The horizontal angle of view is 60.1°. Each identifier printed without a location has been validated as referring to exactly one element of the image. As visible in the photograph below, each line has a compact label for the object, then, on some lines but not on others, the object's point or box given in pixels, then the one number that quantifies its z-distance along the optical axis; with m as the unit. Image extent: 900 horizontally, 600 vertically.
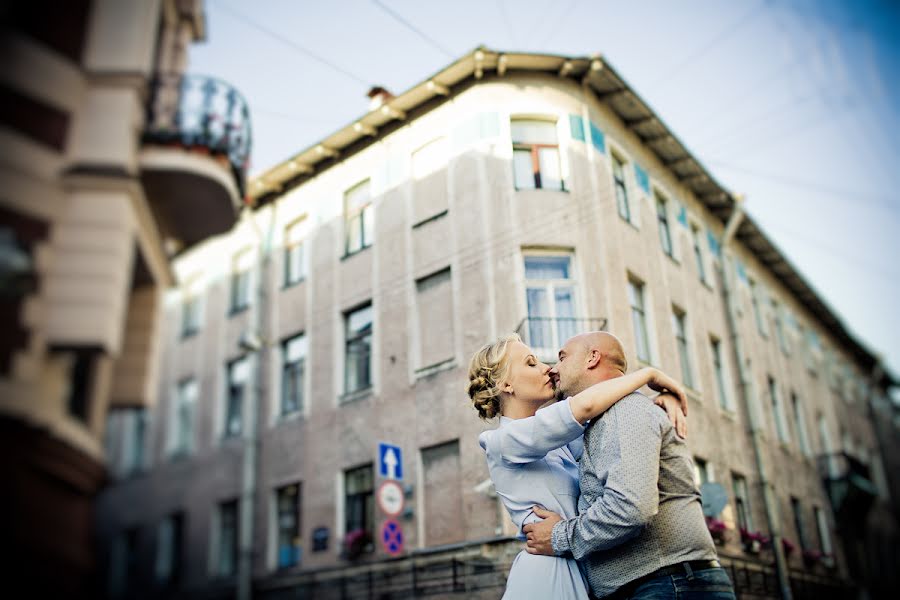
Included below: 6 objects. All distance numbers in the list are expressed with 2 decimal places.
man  2.69
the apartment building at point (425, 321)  10.09
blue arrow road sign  10.20
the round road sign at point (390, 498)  9.77
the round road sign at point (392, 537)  10.07
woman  2.88
